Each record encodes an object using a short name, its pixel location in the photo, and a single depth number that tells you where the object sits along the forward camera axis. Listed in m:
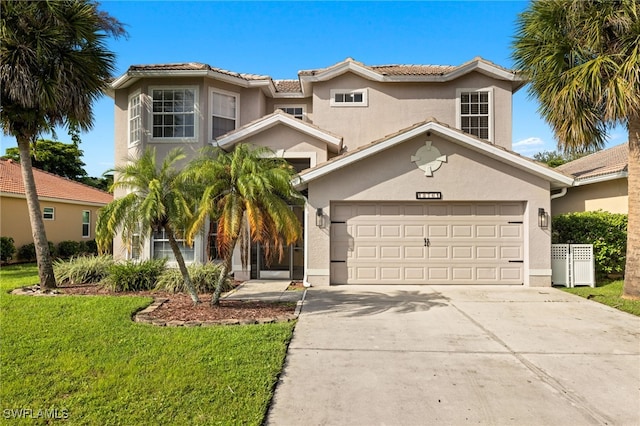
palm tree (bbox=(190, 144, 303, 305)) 7.15
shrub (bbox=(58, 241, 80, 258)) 19.17
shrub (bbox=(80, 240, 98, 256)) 20.04
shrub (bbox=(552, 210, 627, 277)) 11.36
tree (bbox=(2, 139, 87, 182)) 34.52
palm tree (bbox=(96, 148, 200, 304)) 7.11
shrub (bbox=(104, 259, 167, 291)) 10.02
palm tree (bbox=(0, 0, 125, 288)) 9.03
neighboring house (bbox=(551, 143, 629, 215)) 12.67
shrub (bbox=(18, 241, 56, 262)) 17.20
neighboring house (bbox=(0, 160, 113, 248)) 17.00
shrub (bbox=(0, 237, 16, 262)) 15.78
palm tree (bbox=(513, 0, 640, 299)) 8.49
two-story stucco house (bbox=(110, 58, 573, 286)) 10.73
